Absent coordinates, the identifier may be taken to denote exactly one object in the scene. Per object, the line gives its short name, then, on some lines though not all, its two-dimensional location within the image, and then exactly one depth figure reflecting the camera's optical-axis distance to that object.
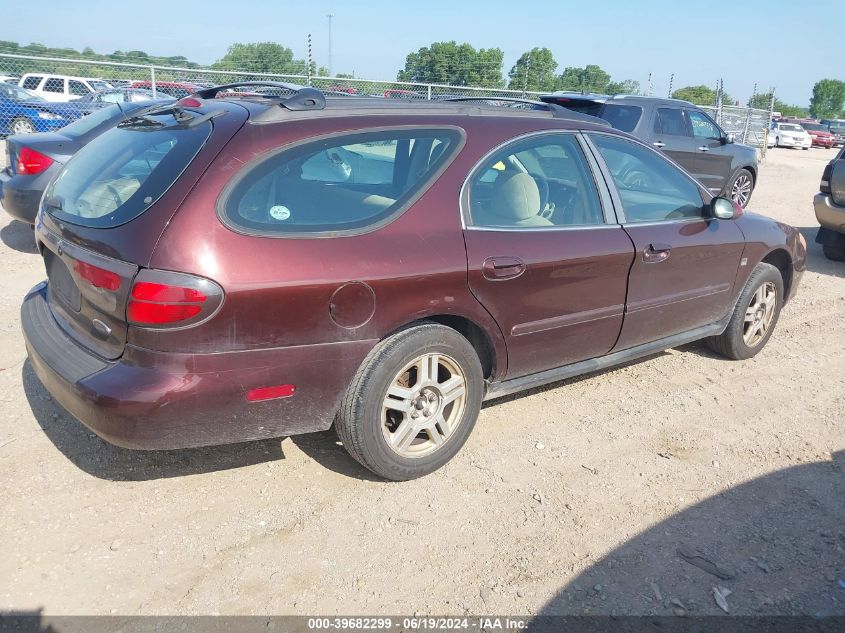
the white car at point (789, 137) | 36.69
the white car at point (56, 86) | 17.27
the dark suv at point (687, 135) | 9.78
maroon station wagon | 2.65
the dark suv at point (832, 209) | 8.27
